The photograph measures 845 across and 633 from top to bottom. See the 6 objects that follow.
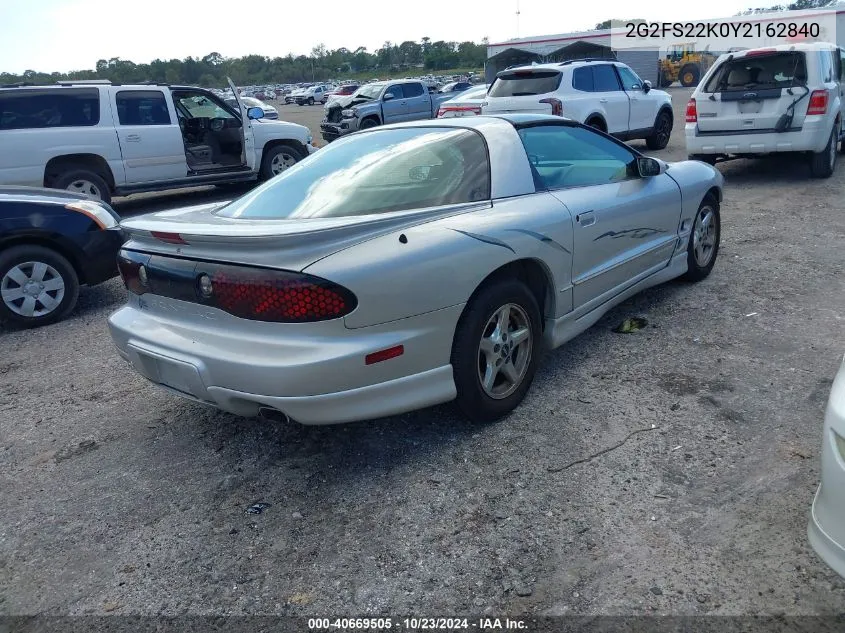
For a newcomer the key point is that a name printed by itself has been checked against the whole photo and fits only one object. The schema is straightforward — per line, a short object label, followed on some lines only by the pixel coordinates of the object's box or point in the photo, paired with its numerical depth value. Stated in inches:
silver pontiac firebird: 109.7
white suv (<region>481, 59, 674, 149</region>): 451.5
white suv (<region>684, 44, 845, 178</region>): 356.8
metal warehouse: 1483.8
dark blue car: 211.0
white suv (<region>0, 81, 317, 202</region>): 346.9
